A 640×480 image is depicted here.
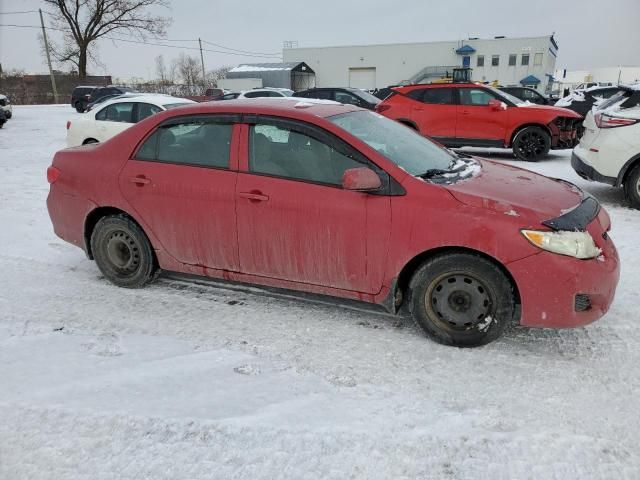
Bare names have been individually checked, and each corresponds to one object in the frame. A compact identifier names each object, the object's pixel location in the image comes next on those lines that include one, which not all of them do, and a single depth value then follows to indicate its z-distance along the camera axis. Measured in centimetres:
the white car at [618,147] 633
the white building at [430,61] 5847
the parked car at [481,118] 1029
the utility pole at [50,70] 4266
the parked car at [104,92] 2478
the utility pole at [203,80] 5726
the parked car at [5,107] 1788
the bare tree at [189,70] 7283
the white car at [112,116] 990
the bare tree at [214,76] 6188
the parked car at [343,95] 1491
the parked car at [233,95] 1884
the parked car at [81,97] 2686
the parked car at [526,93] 1564
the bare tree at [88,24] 4444
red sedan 297
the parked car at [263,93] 1751
